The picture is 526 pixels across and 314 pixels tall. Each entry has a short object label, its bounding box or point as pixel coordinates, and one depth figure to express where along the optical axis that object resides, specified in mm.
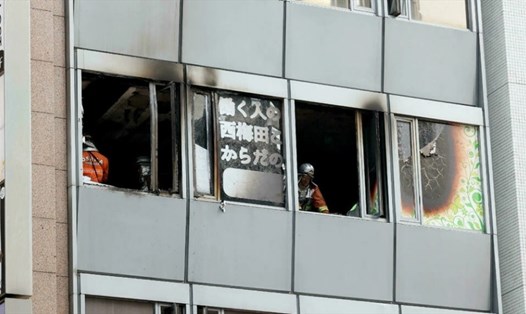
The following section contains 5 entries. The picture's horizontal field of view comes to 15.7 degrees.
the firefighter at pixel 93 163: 30094
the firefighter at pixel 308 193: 31969
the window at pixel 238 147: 30906
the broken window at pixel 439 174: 32625
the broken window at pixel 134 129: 30562
